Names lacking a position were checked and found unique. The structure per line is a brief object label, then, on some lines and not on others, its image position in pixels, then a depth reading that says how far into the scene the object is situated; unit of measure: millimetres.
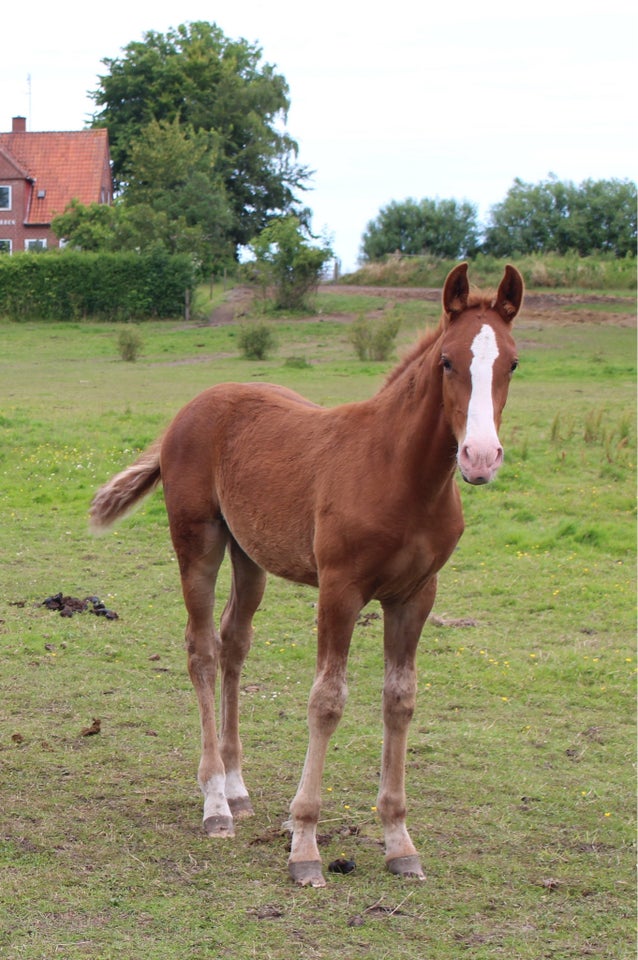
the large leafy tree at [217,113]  56250
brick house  48656
